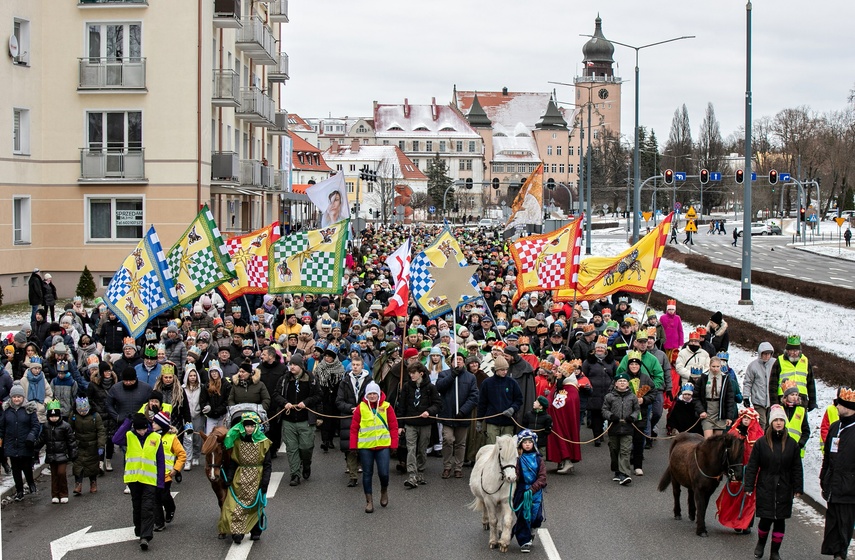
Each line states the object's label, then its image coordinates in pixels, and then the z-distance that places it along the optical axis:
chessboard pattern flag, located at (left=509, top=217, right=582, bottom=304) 20.59
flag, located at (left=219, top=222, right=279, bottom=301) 21.69
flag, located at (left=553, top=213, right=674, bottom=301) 20.50
